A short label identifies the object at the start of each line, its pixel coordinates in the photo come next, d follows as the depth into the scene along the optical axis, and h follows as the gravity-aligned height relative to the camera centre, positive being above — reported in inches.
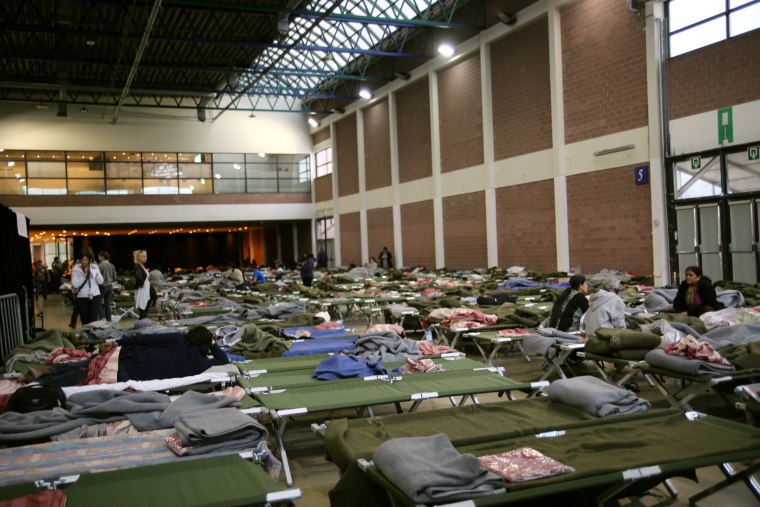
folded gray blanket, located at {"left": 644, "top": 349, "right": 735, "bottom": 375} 195.2 -38.4
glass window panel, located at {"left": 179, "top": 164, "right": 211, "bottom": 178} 1207.6 +162.1
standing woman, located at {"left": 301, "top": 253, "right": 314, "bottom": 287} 660.1 -16.6
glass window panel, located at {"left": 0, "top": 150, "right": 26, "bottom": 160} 1103.0 +186.0
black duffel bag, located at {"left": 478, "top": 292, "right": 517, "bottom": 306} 412.2 -33.7
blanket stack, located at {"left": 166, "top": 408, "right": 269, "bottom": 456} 144.3 -39.4
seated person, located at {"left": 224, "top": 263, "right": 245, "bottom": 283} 705.2 -19.9
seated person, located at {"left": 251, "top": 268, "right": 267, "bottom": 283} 677.3 -21.9
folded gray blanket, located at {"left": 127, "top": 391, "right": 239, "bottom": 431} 165.2 -38.0
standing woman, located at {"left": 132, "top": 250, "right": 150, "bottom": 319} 443.8 -18.9
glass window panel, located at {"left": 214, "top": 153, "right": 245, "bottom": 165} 1224.2 +184.3
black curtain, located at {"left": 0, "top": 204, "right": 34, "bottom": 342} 348.8 +1.2
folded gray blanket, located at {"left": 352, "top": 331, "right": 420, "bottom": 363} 247.1 -37.5
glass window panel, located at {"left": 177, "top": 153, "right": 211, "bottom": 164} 1208.3 +184.7
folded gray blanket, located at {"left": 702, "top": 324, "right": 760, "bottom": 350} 230.7 -35.5
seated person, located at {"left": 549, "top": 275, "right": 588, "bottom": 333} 287.7 -28.4
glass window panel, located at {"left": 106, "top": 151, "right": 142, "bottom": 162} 1163.9 +187.2
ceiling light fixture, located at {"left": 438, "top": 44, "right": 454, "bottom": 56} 750.5 +226.6
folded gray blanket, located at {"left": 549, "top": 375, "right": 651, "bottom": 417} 161.5 -39.3
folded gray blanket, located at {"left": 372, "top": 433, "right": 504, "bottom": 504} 111.0 -38.8
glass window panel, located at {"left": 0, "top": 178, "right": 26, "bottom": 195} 1098.1 +133.0
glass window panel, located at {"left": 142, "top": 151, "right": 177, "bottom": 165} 1185.4 +185.9
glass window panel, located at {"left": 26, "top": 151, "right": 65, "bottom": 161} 1114.9 +186.2
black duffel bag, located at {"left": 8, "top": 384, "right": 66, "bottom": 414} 174.1 -35.8
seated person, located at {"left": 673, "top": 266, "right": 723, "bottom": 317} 313.9 -28.6
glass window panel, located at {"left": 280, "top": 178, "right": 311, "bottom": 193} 1280.8 +134.5
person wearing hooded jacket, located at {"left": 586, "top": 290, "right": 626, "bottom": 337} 274.8 -30.1
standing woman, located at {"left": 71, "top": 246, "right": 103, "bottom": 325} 409.7 -13.2
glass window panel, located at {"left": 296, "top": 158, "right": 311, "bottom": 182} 1295.5 +164.6
